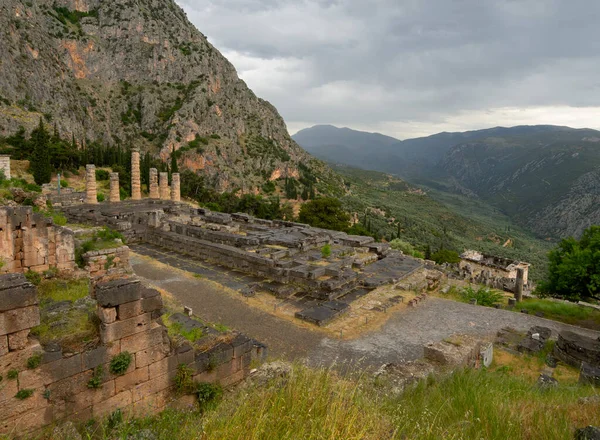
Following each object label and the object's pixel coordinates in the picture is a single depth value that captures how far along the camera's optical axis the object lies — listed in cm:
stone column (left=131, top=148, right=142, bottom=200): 3403
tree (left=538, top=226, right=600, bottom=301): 1554
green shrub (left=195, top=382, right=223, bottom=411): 659
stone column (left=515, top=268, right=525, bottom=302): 1827
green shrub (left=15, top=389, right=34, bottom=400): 485
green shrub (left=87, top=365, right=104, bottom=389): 546
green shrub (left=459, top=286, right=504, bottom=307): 1653
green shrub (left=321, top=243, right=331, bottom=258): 1833
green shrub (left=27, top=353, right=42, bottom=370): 496
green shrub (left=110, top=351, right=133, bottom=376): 568
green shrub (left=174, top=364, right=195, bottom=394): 641
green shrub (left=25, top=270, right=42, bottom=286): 1057
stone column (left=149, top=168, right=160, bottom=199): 3501
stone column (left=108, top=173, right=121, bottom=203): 3088
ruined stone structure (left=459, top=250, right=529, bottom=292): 2430
